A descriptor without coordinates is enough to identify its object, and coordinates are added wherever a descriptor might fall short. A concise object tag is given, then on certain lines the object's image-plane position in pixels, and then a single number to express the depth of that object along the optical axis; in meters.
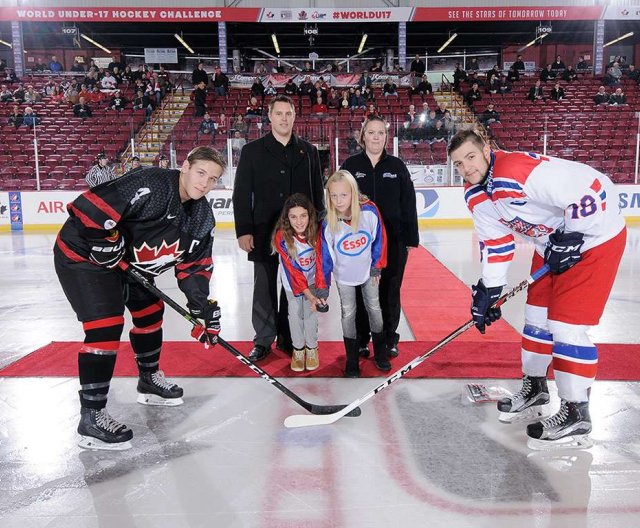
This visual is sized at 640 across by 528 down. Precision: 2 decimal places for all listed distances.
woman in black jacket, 3.47
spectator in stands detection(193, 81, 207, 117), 11.89
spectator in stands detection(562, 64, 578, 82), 16.58
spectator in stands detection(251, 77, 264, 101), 14.28
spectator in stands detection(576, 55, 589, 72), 18.58
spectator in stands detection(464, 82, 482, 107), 14.37
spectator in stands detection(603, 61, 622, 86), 15.44
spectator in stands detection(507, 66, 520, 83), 16.42
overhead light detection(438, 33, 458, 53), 19.75
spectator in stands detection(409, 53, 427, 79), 16.06
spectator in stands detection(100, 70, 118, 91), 15.55
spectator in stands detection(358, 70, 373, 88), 14.83
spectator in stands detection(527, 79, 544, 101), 14.86
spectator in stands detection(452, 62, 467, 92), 15.36
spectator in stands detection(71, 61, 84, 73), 18.90
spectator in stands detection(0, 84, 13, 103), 14.71
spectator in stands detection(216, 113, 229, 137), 9.94
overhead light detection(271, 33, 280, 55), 19.78
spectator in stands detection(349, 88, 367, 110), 13.30
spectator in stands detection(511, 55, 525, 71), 17.17
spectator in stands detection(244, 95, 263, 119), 12.30
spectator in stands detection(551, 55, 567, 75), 17.83
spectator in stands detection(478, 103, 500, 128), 11.37
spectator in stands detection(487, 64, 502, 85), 15.54
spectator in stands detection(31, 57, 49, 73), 19.00
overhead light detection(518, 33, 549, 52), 21.58
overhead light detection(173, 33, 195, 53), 19.90
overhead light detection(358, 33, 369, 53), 19.94
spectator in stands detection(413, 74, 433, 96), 14.32
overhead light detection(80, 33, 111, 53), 19.94
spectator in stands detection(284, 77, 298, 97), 14.60
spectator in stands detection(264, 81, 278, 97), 14.97
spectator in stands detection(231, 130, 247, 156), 9.78
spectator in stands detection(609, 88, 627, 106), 13.89
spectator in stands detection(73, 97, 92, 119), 12.83
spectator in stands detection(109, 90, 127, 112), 13.51
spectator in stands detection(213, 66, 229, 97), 14.59
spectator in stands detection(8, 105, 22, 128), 12.05
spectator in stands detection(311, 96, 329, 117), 12.89
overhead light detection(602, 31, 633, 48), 21.49
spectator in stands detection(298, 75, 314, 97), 14.10
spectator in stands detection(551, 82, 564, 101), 14.85
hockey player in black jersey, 2.36
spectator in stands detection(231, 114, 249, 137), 9.85
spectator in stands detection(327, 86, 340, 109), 13.54
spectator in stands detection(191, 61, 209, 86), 13.99
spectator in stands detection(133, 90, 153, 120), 11.69
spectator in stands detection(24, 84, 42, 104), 14.48
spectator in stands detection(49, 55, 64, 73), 18.39
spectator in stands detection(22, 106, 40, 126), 12.19
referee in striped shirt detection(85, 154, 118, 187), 8.08
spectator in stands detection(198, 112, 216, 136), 10.05
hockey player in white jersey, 2.31
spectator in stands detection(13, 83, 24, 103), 14.72
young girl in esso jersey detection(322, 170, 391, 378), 3.16
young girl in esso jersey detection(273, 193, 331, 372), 3.24
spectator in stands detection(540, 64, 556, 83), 16.53
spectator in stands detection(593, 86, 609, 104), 14.16
